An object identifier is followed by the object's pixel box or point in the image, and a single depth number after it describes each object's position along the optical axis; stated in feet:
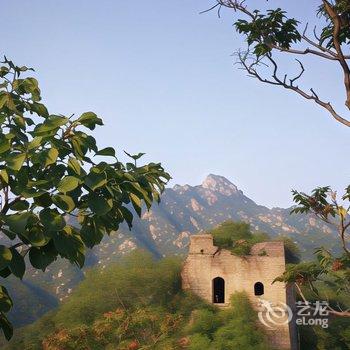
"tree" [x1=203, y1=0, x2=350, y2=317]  15.75
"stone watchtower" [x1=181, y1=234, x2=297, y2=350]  68.59
